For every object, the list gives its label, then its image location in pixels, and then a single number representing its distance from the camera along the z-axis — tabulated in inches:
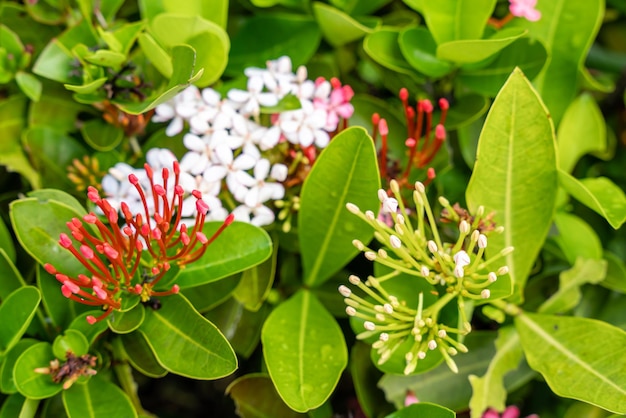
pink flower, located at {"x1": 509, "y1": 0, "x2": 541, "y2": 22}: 18.8
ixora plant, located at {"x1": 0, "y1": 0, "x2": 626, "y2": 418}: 16.9
